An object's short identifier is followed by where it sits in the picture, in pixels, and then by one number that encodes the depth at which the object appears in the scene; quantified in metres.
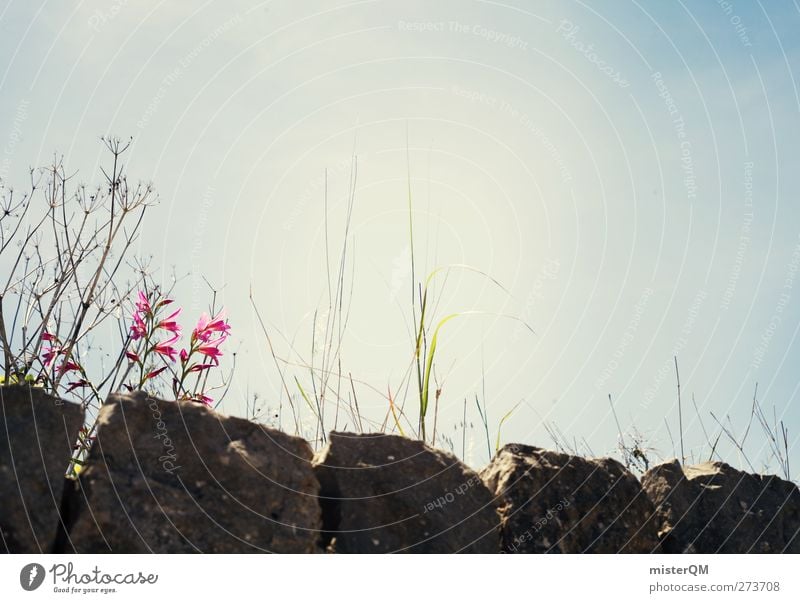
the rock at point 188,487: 2.13
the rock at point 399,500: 2.43
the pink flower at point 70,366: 3.25
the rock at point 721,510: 3.03
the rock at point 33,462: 2.07
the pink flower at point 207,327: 3.26
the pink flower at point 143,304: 3.29
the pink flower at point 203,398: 3.41
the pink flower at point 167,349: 3.26
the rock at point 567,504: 2.67
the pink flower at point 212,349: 3.24
